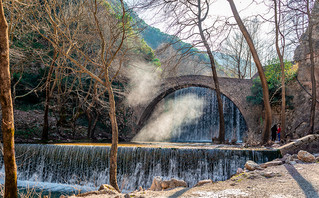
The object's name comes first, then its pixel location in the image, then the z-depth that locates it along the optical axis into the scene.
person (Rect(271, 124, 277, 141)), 15.65
